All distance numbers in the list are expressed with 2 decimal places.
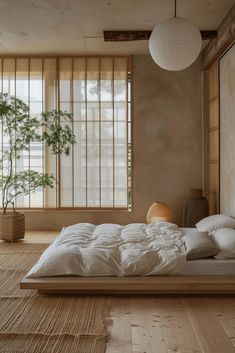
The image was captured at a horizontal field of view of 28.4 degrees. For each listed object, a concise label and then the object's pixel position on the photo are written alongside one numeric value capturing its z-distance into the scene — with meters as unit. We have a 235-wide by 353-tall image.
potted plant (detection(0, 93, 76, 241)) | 5.62
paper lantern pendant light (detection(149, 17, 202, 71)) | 3.67
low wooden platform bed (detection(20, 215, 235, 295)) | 3.25
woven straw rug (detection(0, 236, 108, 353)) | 2.47
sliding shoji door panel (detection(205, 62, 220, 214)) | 5.78
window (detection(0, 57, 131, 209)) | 6.47
